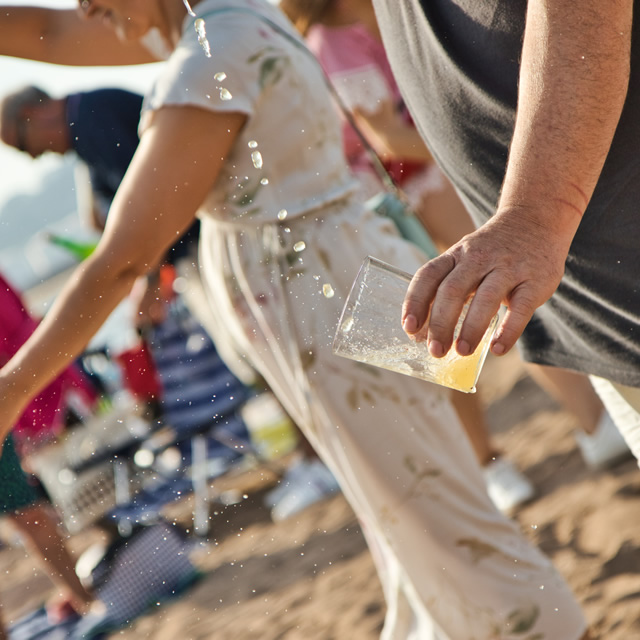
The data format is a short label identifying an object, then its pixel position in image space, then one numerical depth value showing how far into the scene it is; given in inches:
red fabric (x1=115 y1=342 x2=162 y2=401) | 209.7
